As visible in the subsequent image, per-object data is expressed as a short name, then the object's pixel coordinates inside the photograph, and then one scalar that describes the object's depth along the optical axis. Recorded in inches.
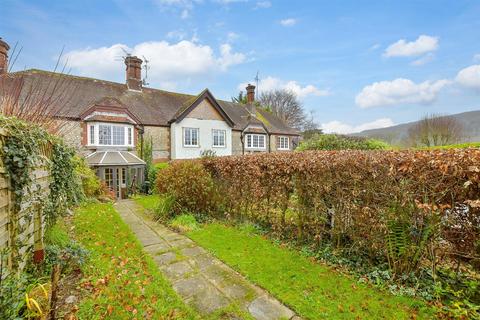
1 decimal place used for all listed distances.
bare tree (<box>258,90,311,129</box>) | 1861.5
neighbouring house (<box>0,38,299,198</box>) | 605.9
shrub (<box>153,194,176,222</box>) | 332.2
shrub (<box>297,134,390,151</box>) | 580.1
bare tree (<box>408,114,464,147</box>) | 1057.5
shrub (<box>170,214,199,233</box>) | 285.9
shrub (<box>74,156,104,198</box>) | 483.8
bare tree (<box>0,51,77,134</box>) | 142.6
